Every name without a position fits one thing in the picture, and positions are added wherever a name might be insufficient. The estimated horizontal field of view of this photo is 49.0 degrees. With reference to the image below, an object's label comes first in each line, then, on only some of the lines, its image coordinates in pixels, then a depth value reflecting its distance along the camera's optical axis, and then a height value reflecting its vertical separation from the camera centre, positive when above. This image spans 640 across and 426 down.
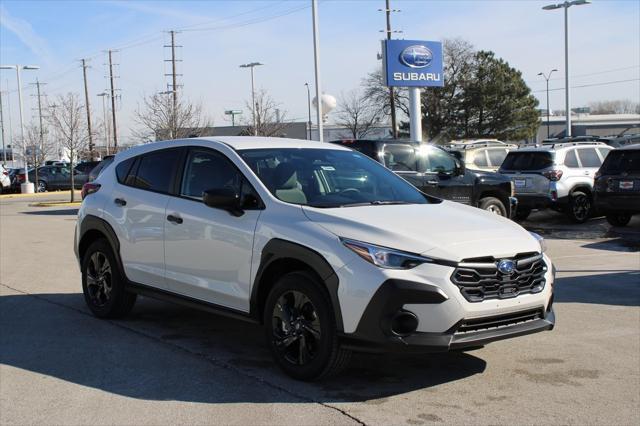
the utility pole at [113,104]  60.97 +5.38
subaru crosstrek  4.51 -0.69
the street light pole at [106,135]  71.45 +3.12
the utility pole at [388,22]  44.21 +8.36
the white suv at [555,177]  15.77 -0.65
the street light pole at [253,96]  49.82 +4.87
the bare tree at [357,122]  71.30 +3.49
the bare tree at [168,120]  36.09 +2.34
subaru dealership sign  24.64 +3.23
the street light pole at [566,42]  33.62 +5.35
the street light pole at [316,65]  26.33 +3.56
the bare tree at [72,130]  31.30 +1.70
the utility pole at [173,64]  57.14 +8.14
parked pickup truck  13.21 -0.35
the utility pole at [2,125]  73.19 +4.78
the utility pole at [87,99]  51.65 +5.70
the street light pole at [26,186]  37.72 -0.93
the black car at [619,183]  14.05 -0.76
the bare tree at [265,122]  47.68 +2.76
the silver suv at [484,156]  20.12 -0.14
